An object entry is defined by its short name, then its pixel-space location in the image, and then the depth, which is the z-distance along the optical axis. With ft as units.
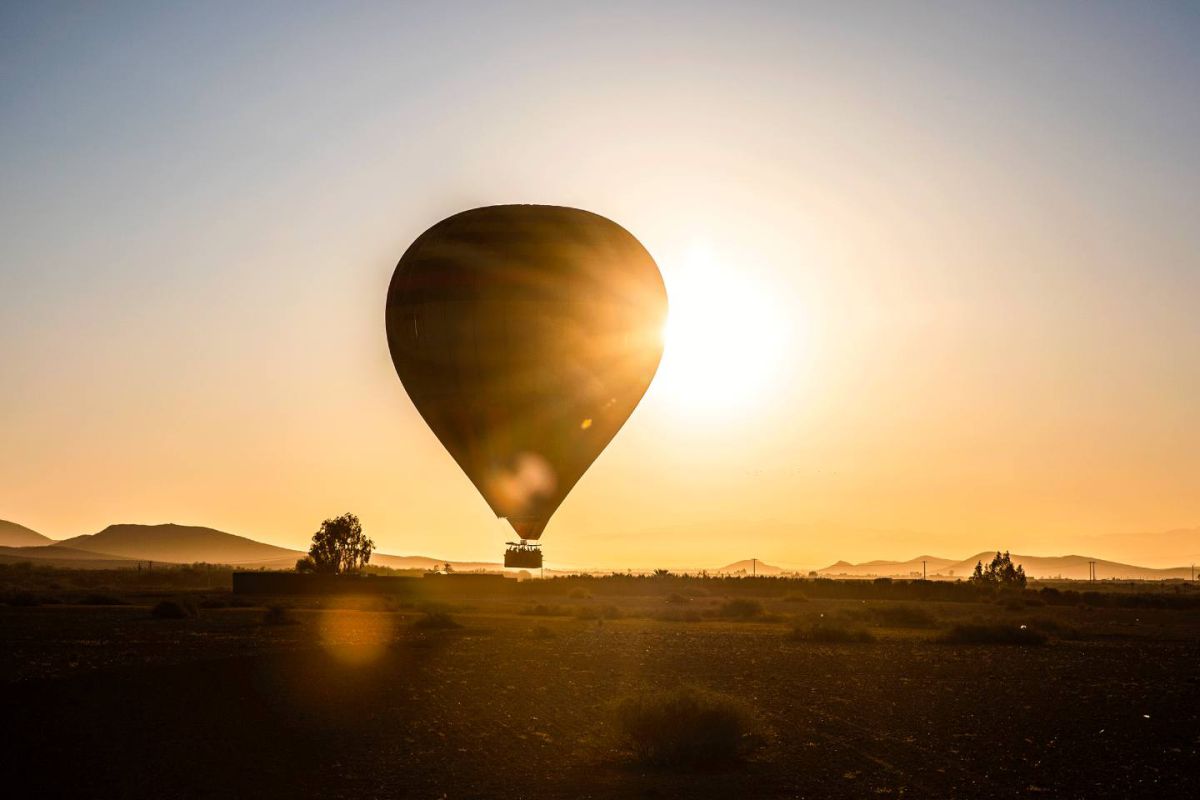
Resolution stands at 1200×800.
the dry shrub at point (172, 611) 165.17
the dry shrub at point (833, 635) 144.87
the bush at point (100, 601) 201.98
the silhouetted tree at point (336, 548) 339.36
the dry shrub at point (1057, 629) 160.25
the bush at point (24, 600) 192.93
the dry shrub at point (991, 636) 144.46
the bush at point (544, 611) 193.86
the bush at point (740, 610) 204.54
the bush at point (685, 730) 64.64
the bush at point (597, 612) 190.39
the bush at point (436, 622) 151.94
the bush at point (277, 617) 156.56
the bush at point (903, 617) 182.80
